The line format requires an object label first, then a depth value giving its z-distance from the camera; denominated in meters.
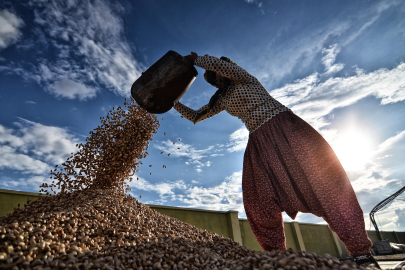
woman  1.51
